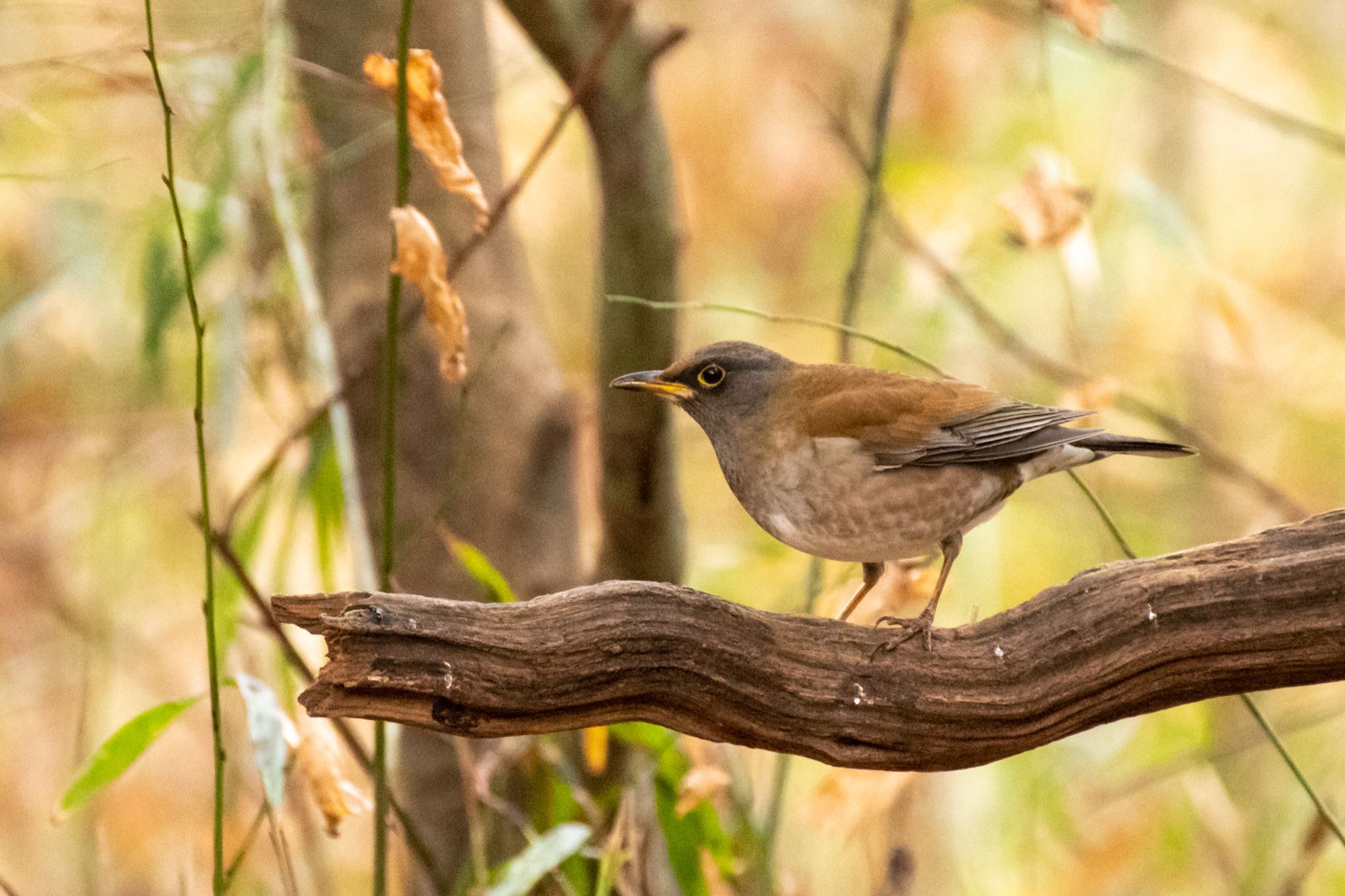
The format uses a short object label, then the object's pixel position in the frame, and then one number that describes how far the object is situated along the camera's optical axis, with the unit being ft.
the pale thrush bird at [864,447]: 19.95
